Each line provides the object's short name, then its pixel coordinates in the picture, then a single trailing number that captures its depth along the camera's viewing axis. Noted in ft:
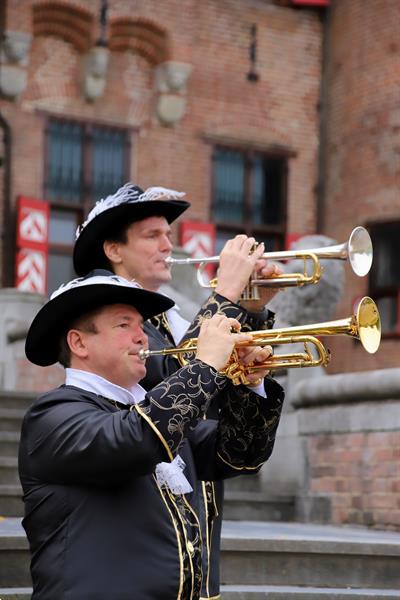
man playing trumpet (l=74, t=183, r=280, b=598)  13.65
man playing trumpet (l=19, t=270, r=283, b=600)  11.34
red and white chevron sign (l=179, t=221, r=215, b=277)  57.47
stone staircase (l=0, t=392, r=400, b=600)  20.13
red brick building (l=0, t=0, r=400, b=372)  56.13
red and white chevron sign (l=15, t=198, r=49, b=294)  53.52
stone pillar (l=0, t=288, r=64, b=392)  41.93
